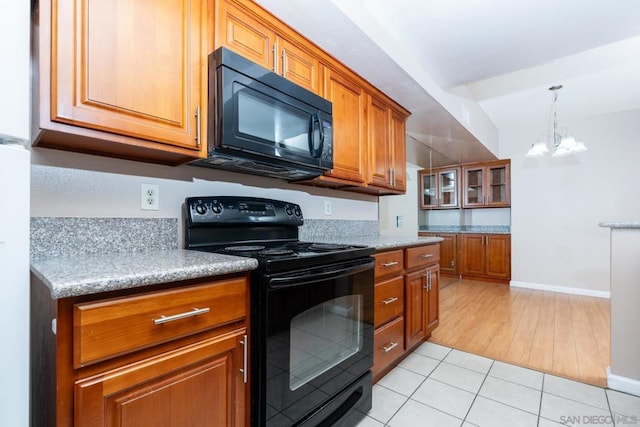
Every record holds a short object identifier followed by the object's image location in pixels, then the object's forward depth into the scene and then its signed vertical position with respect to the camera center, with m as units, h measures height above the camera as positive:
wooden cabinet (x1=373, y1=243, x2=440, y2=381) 1.81 -0.59
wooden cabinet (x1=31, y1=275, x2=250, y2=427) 0.71 -0.39
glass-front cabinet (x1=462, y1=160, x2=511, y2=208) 4.81 +0.50
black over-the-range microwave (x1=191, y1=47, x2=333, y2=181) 1.26 +0.44
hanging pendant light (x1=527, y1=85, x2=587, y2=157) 3.22 +0.86
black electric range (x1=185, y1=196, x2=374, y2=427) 1.07 -0.40
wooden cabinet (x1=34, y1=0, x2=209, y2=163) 0.93 +0.48
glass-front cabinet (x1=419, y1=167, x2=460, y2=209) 5.18 +0.47
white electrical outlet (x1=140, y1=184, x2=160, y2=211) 1.34 +0.08
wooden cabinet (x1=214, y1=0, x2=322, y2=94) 1.34 +0.85
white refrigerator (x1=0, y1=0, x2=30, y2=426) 0.75 -0.03
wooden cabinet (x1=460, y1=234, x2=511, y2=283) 4.74 -0.66
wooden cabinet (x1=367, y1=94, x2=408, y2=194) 2.26 +0.54
